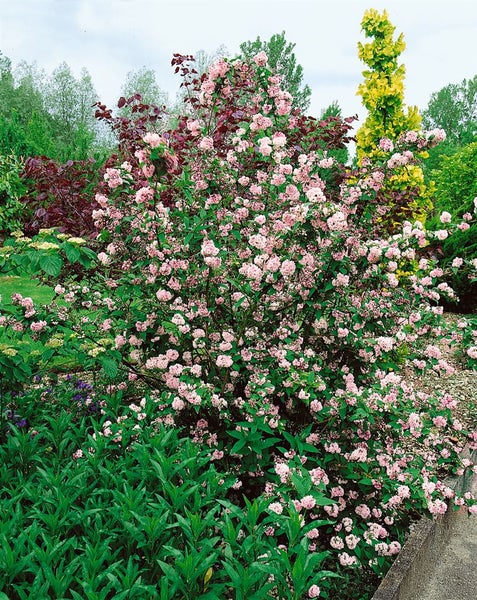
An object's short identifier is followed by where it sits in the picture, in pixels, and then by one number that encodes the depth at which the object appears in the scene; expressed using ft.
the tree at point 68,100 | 116.57
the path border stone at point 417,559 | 7.66
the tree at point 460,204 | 24.76
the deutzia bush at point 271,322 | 8.33
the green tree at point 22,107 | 47.73
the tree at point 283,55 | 82.17
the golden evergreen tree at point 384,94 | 17.35
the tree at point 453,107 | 133.18
